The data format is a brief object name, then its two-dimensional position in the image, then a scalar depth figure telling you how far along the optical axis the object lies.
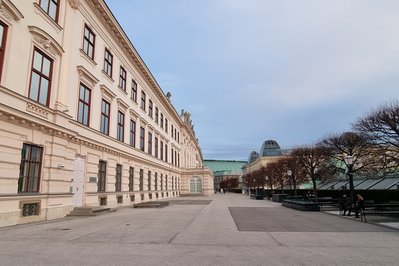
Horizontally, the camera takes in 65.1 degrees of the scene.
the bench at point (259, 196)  50.19
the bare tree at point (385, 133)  18.48
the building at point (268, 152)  118.44
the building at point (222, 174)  169.95
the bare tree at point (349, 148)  24.59
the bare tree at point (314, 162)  34.69
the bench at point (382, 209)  17.75
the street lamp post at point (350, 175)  19.90
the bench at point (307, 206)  23.84
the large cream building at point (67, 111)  13.30
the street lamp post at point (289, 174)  42.39
